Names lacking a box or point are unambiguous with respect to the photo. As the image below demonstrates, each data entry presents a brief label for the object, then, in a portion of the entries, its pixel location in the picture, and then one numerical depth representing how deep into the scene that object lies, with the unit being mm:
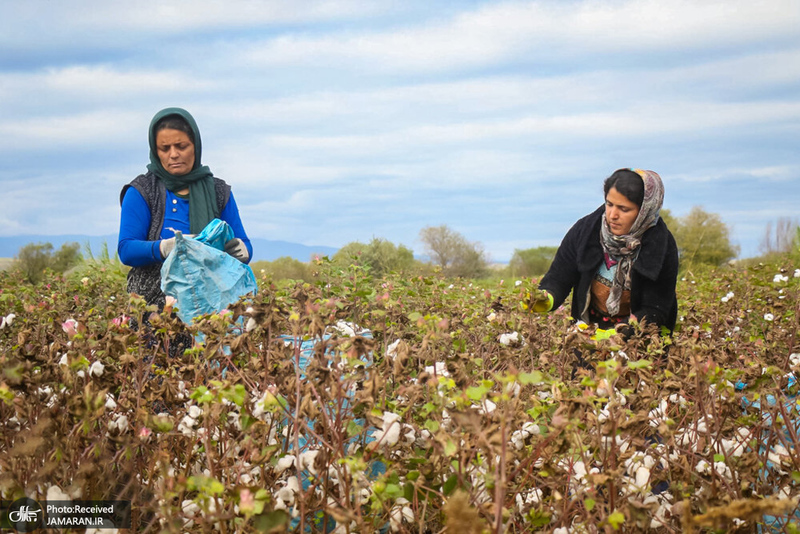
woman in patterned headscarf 3623
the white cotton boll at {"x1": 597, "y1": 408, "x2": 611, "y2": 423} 1815
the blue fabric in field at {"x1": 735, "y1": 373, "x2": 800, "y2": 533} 1963
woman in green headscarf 3754
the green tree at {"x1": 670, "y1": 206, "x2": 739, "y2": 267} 21203
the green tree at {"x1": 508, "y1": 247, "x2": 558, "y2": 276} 21359
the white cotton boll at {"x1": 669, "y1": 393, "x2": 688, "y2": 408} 2335
